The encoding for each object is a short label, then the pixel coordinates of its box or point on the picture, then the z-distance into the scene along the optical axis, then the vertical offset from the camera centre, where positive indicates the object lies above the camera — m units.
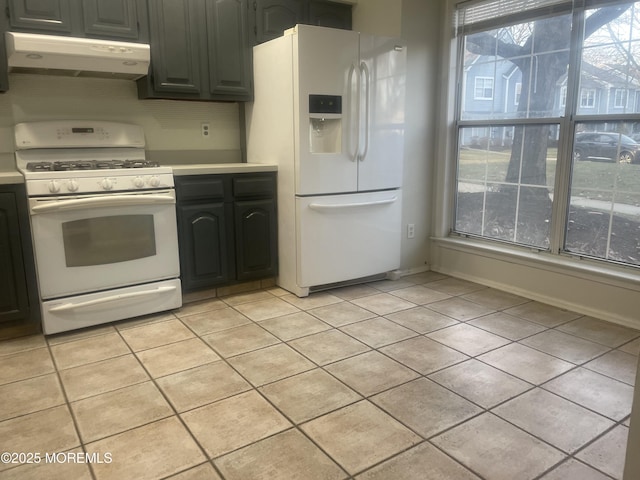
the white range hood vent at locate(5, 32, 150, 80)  2.56 +0.48
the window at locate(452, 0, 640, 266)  2.80 +0.09
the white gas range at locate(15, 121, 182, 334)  2.62 -0.45
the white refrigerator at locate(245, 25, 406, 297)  3.12 +0.00
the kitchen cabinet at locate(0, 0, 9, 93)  2.61 +0.47
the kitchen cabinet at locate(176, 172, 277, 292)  3.12 -0.55
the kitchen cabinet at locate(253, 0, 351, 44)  3.41 +0.92
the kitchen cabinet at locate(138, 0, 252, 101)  3.06 +0.59
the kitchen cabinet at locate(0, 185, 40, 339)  2.52 -0.63
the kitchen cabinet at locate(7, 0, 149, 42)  2.65 +0.70
